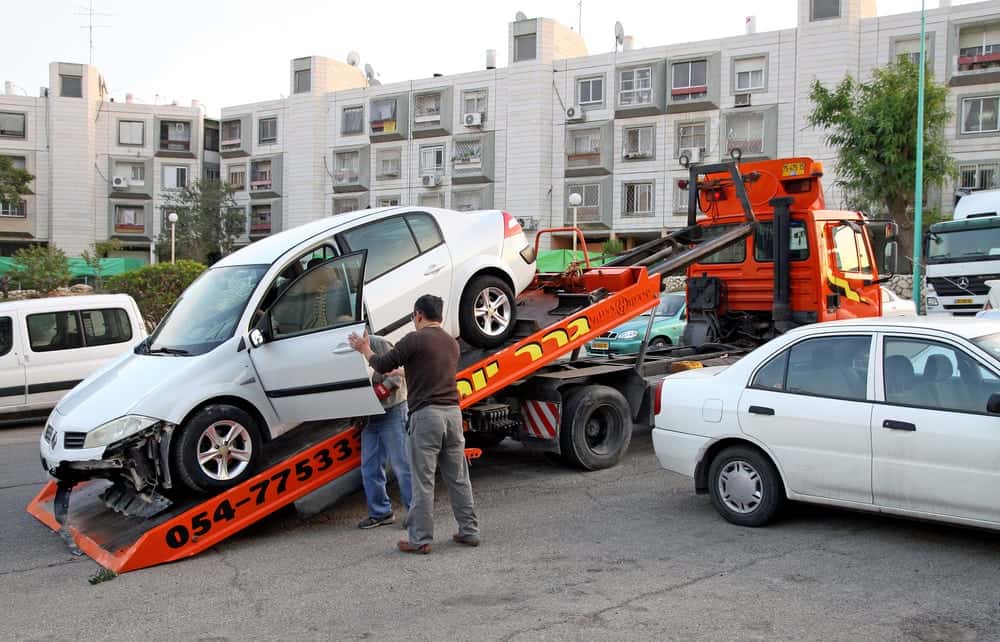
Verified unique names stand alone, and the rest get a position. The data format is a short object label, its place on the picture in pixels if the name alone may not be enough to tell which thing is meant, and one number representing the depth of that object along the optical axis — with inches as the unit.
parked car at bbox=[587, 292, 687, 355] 612.9
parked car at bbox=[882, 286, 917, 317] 648.4
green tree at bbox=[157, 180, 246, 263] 2028.7
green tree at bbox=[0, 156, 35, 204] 1813.5
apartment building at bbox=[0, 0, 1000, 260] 1430.9
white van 503.8
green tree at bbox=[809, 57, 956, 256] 1175.0
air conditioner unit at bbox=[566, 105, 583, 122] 1672.0
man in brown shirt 255.8
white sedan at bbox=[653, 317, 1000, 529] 226.4
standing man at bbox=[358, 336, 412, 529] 278.5
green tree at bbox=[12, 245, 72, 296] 861.6
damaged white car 266.2
